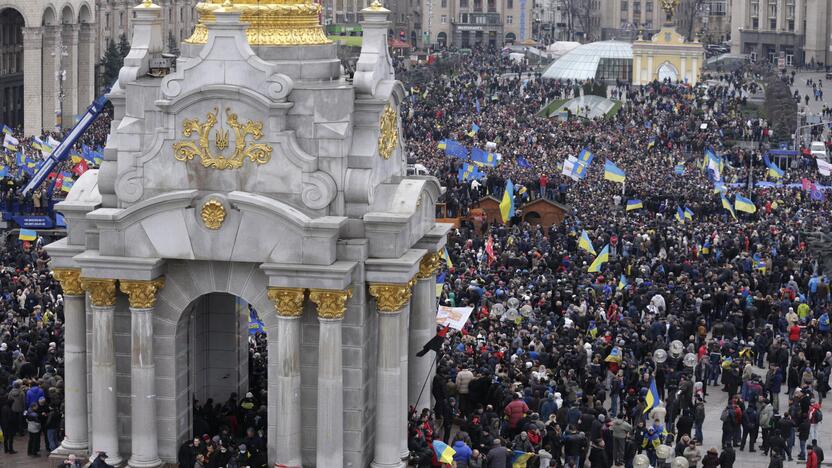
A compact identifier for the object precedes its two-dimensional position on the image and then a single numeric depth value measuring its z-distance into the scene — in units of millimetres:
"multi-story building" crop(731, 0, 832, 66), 164500
